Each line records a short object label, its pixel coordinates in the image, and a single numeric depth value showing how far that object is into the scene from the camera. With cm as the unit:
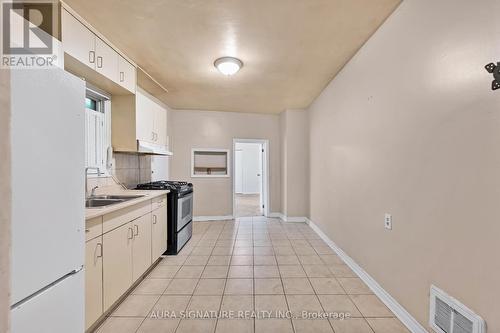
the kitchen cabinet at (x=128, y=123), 275
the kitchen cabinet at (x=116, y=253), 159
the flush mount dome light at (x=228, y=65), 271
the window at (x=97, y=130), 245
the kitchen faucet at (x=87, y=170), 236
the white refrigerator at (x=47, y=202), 85
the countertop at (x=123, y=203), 155
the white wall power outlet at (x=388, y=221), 194
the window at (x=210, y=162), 517
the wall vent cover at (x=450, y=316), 118
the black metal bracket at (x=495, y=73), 110
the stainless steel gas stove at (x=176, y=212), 310
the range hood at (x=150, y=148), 277
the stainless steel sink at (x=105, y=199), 228
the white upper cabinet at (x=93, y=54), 181
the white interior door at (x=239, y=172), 995
